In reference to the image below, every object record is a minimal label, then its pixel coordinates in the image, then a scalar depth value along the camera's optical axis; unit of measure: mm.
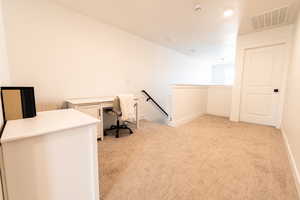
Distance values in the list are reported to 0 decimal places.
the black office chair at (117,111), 2567
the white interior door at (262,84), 3090
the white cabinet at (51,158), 770
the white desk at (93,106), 2189
